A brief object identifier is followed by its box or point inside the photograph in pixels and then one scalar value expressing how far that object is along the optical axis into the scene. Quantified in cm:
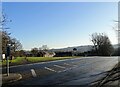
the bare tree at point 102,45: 3558
